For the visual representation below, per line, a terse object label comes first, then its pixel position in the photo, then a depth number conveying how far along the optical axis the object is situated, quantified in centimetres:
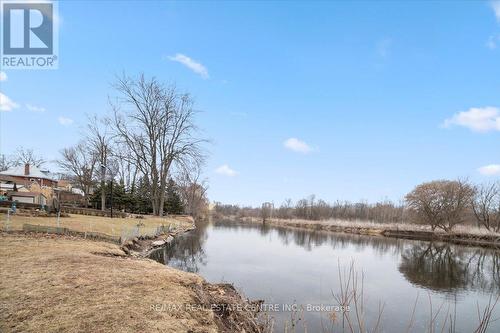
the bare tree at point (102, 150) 4302
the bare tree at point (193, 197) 6609
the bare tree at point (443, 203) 4541
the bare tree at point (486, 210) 4332
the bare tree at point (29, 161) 6419
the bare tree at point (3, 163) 6334
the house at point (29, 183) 3521
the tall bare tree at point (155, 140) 3947
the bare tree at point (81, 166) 5075
